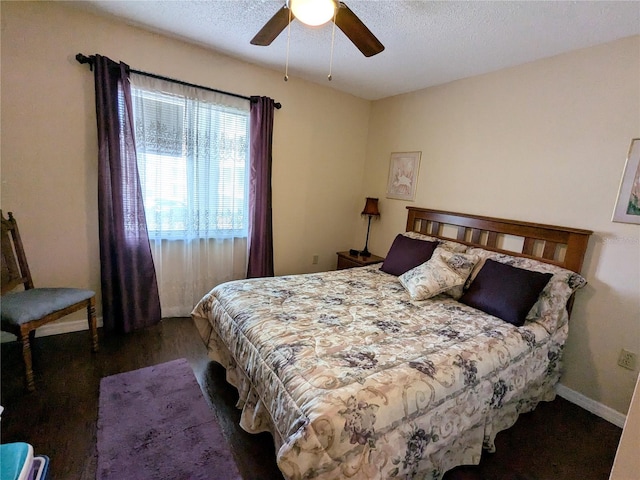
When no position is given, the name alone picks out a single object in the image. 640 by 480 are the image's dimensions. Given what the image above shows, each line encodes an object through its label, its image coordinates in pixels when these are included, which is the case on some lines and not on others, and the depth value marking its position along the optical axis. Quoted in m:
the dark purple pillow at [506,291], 1.86
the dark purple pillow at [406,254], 2.58
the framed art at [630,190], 1.83
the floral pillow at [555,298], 1.89
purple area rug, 1.36
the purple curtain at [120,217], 2.20
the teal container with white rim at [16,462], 0.90
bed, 1.08
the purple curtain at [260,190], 2.87
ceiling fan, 1.33
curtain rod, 2.12
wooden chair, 1.72
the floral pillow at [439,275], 2.14
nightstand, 3.26
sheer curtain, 2.48
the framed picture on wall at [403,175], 3.18
